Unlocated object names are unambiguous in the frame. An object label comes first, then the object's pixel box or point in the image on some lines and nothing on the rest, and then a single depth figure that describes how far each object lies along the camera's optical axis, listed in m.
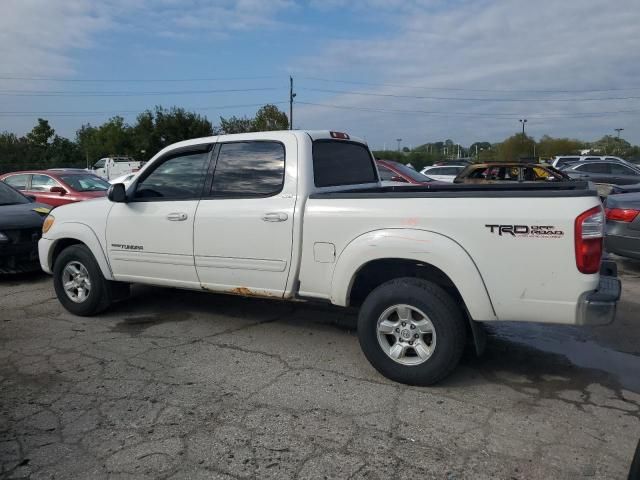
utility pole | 45.34
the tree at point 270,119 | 50.34
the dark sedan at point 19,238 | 7.47
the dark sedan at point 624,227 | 7.45
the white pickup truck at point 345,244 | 3.52
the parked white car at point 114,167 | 33.94
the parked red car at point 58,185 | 11.71
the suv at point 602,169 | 18.15
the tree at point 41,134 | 51.62
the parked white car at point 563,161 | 22.54
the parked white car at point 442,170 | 22.34
